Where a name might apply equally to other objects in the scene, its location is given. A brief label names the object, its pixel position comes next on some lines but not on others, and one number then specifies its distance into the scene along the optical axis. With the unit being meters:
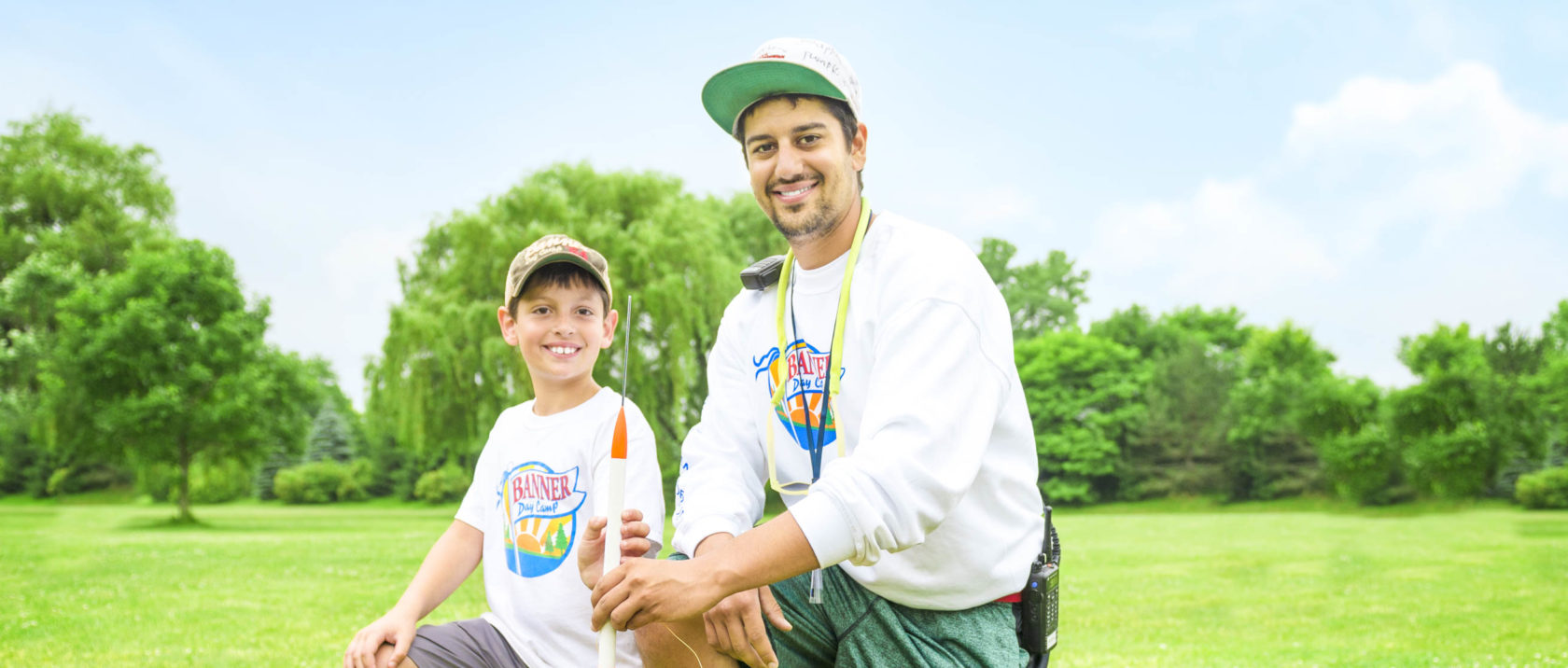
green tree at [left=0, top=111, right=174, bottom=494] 31.28
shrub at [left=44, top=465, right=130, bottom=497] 43.06
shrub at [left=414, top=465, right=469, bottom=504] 43.31
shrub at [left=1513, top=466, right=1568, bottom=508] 31.69
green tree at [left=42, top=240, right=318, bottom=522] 26.11
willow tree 22.70
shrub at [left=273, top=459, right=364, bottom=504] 47.25
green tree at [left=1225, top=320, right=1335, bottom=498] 42.84
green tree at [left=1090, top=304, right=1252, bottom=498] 44.84
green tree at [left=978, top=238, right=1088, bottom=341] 54.75
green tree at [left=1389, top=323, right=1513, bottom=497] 32.31
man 2.18
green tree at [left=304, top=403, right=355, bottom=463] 51.03
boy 2.97
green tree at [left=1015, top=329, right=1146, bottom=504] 46.94
